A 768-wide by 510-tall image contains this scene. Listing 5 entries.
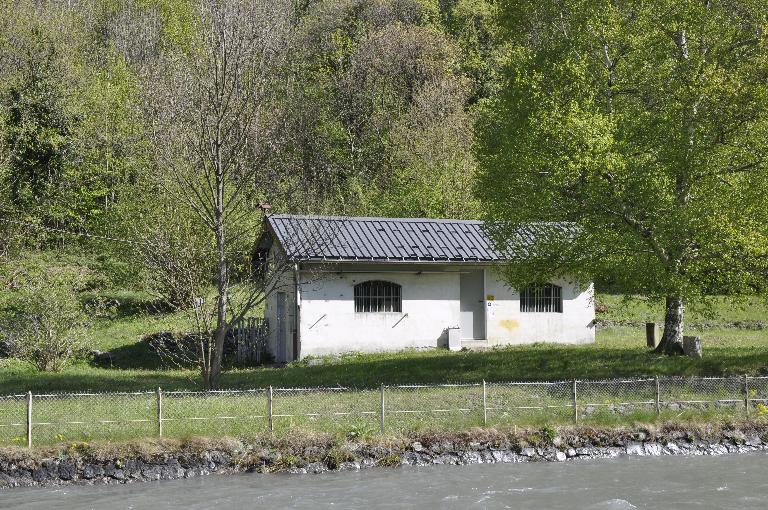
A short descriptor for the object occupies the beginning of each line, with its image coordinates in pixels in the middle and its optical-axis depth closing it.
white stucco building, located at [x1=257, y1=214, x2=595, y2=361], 31.88
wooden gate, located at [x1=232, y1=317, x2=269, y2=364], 33.81
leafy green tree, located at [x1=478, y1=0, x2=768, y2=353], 23.39
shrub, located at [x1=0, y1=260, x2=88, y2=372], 29.64
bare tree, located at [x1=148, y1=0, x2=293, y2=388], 23.38
